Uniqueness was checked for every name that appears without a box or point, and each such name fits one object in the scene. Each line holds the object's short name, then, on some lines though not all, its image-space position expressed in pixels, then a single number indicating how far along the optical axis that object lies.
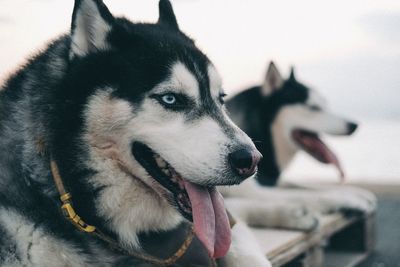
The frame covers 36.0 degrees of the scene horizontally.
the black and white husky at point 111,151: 1.65
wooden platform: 2.48
